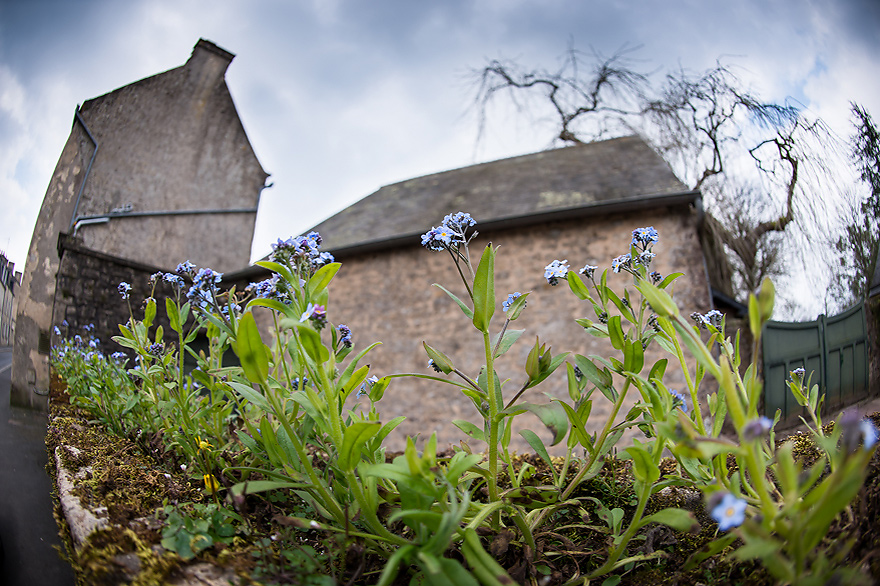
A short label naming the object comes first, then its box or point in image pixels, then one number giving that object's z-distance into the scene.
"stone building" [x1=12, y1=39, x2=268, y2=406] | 2.80
